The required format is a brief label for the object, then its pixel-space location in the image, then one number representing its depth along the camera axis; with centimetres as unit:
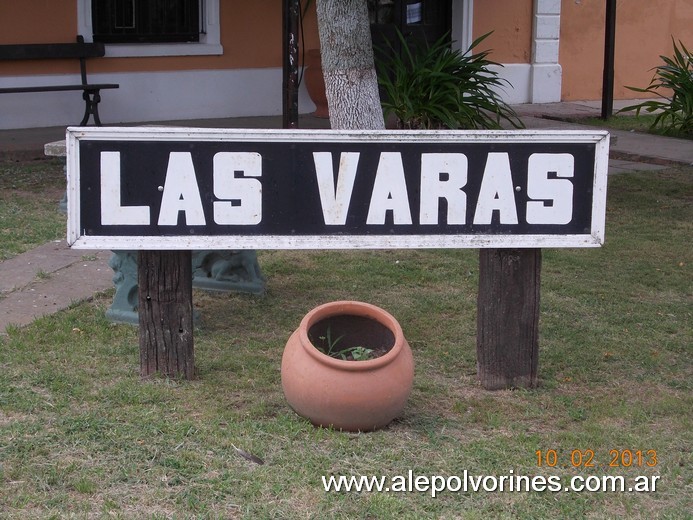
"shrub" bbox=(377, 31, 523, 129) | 1052
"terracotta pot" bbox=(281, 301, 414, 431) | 389
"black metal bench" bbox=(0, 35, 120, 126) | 1105
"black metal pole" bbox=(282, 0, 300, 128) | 864
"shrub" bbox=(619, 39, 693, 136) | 1232
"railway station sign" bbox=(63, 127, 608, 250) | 406
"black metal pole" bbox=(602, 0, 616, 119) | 1320
